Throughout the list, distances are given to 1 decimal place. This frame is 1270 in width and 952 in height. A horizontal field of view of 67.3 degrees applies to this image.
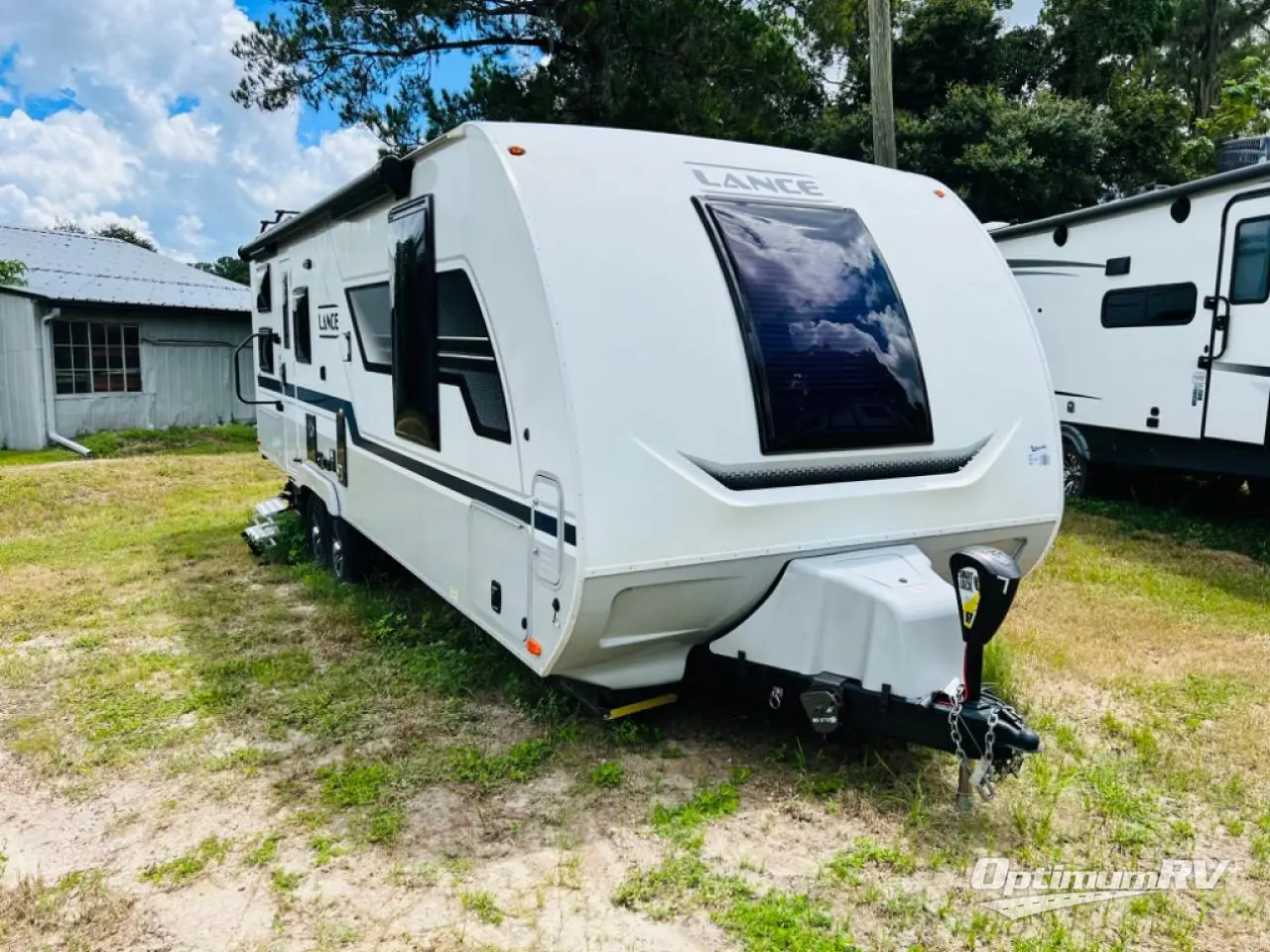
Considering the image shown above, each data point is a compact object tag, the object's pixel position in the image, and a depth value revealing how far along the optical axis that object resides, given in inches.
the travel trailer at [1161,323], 289.0
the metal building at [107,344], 580.7
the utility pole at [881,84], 380.8
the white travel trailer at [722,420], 131.5
